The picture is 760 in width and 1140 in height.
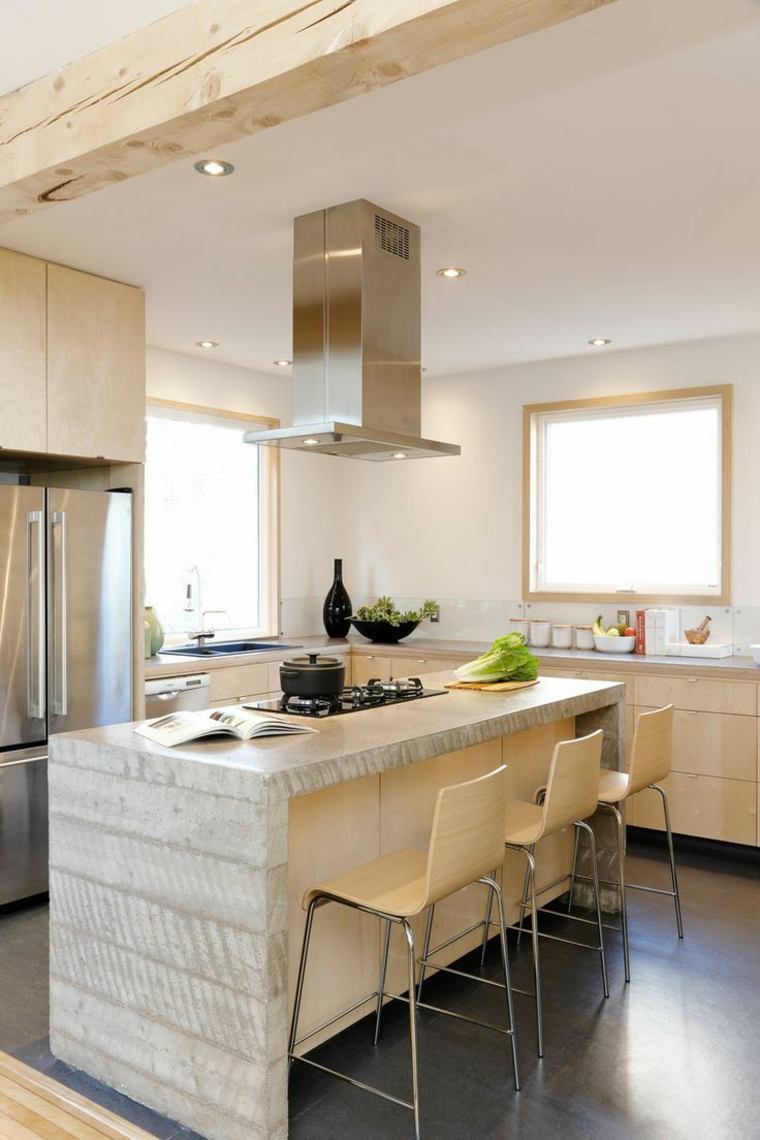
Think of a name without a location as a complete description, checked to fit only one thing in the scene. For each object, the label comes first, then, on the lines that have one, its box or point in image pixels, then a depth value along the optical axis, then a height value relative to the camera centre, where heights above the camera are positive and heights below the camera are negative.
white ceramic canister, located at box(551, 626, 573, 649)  5.46 -0.43
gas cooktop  3.00 -0.47
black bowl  5.89 -0.43
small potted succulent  5.89 -0.37
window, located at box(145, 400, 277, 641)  5.45 +0.23
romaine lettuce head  3.67 -0.40
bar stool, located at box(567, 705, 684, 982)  3.35 -0.76
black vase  6.17 -0.32
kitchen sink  5.30 -0.51
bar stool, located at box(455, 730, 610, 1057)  2.82 -0.76
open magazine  2.50 -0.46
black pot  3.05 -0.38
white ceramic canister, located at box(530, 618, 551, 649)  5.54 -0.42
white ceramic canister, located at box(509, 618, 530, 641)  5.65 -0.39
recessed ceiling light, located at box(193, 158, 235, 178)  2.94 +1.25
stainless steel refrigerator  3.77 -0.33
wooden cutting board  3.56 -0.48
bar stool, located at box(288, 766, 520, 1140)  2.29 -0.83
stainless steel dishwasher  4.51 -0.66
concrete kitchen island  2.17 -0.85
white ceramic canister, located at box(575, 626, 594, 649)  5.38 -0.43
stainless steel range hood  3.34 +0.86
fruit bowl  5.21 -0.46
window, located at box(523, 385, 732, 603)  5.26 +0.38
